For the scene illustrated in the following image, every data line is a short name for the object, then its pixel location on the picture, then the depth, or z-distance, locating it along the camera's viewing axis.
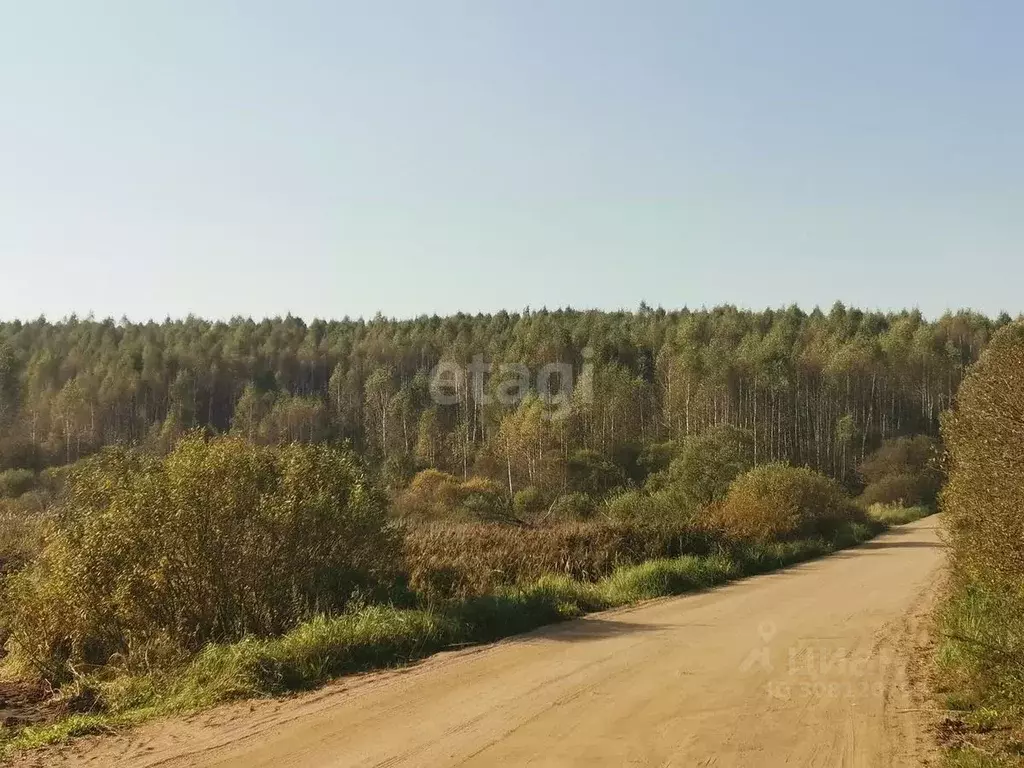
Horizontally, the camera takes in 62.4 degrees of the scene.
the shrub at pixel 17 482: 57.02
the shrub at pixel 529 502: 49.79
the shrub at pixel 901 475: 53.03
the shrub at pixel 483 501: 40.70
